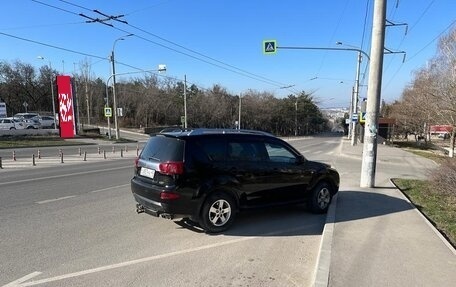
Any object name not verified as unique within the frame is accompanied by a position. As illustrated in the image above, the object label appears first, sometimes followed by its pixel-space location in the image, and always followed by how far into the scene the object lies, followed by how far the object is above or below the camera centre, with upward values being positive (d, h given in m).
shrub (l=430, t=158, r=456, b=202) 9.28 -1.65
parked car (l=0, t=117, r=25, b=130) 48.25 -1.80
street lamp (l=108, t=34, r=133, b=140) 41.94 +3.38
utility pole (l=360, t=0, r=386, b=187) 10.62 +0.45
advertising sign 39.72 +0.64
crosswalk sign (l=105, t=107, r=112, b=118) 43.59 -0.25
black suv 6.41 -1.11
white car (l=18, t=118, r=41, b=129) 51.17 -1.82
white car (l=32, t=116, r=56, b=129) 56.14 -1.71
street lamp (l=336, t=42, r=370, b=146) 39.25 +1.66
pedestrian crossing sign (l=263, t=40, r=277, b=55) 22.34 +3.49
